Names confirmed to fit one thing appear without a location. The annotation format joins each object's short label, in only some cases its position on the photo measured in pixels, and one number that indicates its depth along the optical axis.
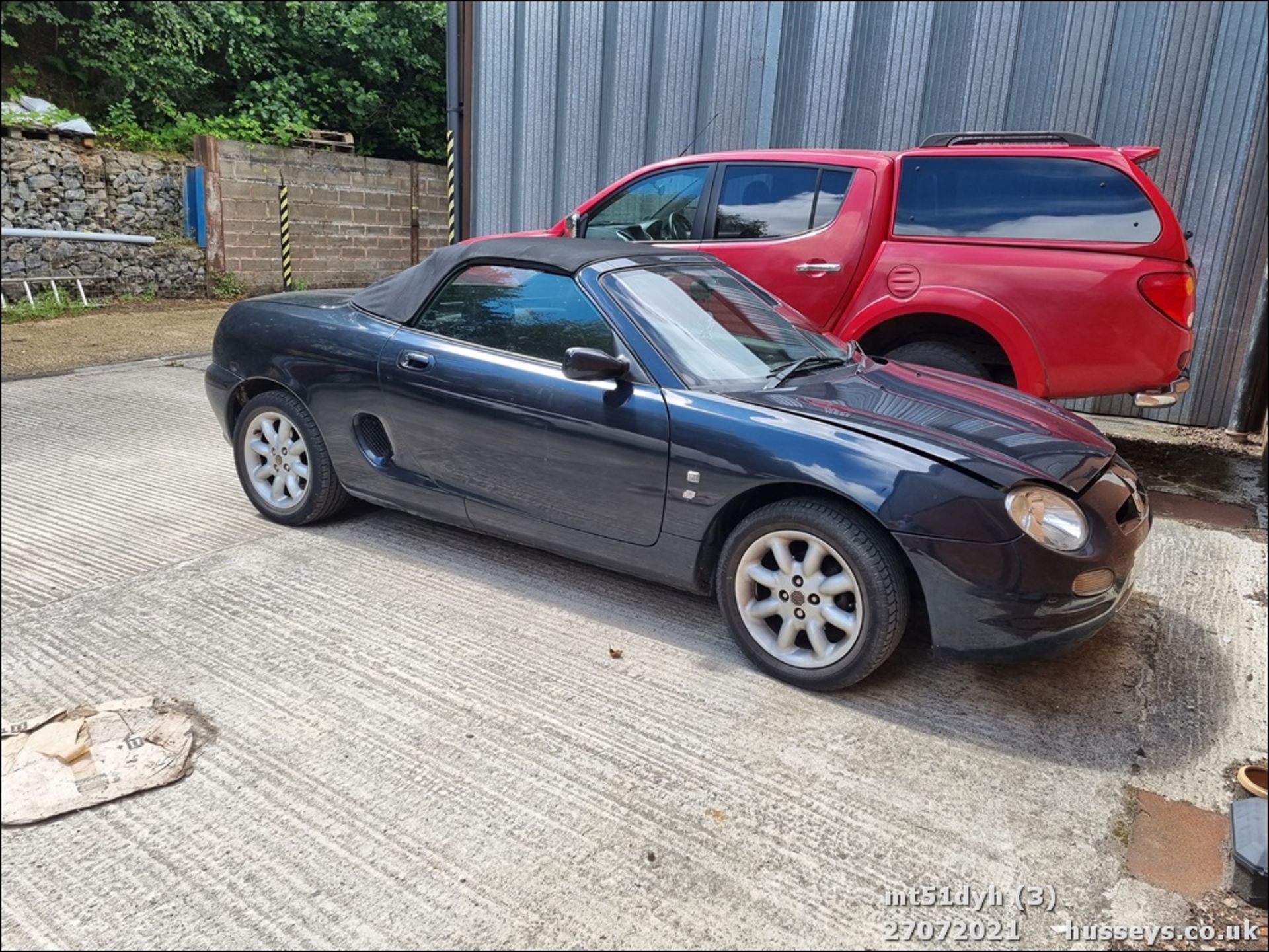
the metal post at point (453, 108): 8.95
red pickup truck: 4.86
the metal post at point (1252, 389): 6.88
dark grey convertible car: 2.78
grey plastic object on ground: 2.16
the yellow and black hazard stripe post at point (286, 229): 13.97
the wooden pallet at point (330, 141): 13.69
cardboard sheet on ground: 1.23
